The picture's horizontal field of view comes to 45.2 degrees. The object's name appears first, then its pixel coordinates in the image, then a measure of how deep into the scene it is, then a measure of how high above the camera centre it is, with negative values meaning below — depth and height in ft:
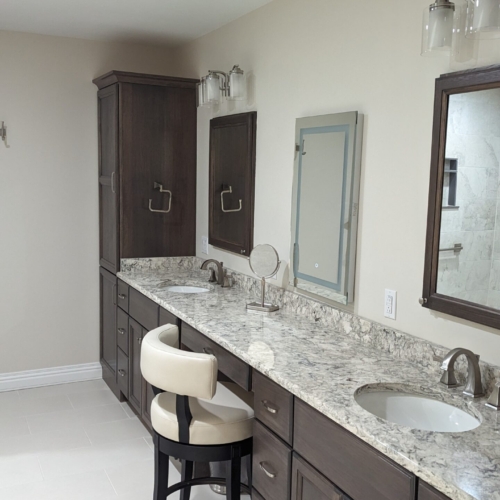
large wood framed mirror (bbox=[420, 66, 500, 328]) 6.05 -0.13
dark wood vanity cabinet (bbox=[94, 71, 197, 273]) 12.61 +0.33
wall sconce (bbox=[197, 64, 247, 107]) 10.84 +1.76
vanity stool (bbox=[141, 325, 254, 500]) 6.97 -2.96
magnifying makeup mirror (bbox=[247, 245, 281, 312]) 9.75 -1.35
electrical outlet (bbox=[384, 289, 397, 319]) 7.61 -1.50
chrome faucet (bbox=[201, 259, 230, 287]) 11.78 -1.83
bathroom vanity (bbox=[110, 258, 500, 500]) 4.73 -2.11
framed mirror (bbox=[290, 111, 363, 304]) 8.27 -0.30
